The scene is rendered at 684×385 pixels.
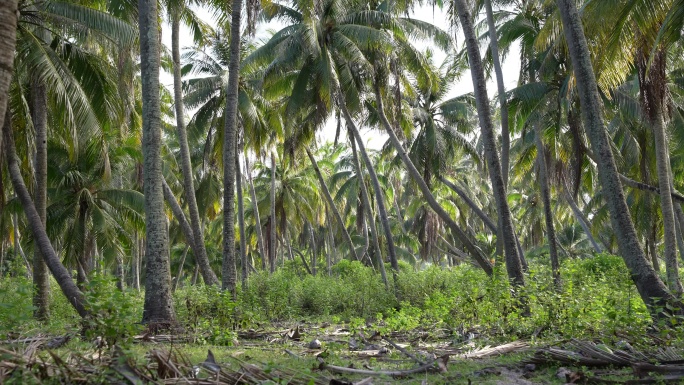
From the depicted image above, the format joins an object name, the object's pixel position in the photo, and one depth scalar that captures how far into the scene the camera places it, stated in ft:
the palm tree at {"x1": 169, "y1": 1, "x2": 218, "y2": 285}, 47.14
